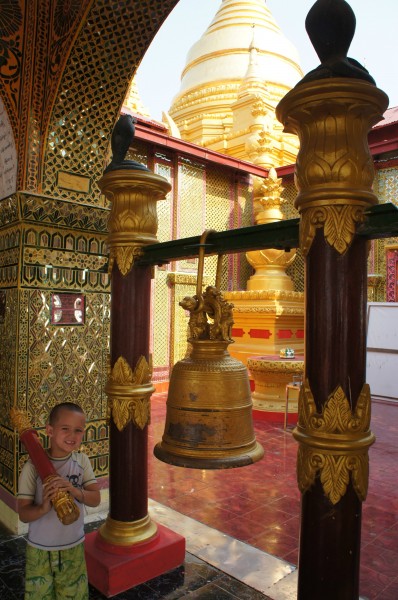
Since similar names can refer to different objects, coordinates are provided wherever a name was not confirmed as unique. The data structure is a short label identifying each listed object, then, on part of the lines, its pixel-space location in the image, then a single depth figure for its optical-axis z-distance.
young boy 2.04
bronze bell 1.79
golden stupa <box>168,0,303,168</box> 12.10
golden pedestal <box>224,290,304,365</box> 9.50
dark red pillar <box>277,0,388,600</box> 1.48
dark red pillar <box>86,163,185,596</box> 2.63
